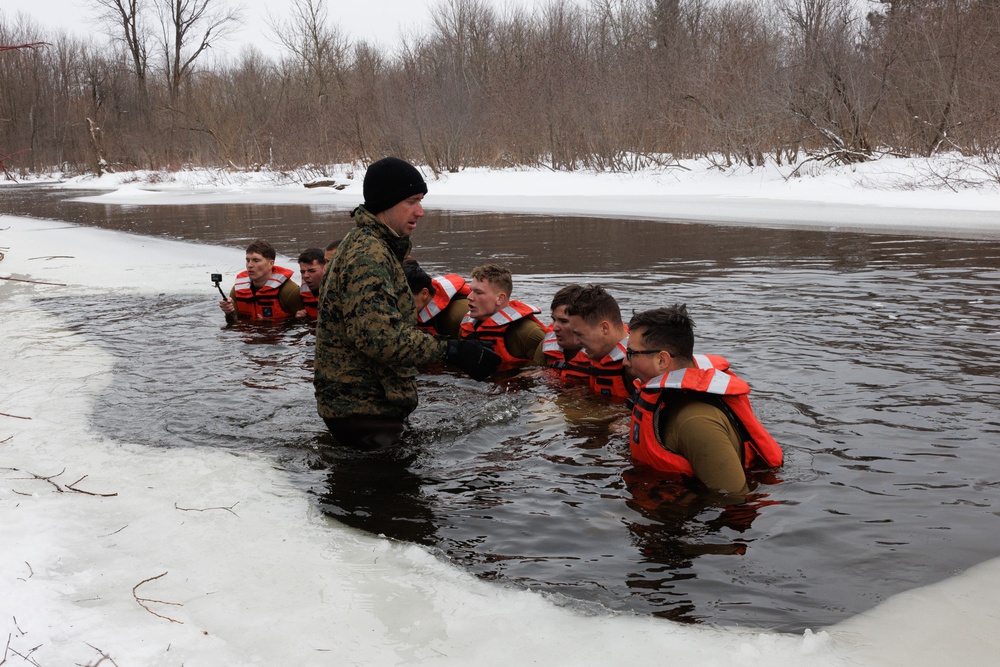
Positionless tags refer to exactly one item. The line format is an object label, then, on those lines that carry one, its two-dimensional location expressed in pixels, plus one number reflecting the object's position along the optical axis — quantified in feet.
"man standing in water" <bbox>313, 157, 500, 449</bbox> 14.01
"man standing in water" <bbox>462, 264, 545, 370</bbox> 22.02
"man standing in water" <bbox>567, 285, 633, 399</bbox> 18.33
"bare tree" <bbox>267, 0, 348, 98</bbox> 136.98
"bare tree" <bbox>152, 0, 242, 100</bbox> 170.50
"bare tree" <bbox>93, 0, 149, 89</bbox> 175.22
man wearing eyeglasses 13.15
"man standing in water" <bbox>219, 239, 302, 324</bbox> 29.17
